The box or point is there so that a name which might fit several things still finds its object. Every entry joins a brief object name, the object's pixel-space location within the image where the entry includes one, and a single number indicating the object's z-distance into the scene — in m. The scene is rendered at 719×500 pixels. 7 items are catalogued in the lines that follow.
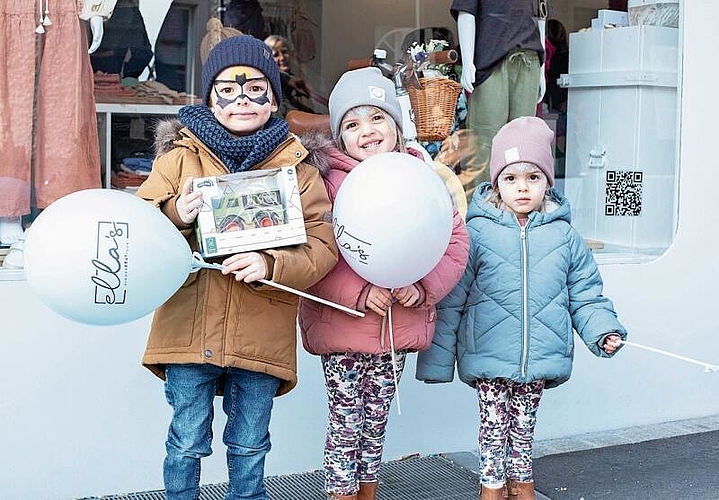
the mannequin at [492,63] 4.96
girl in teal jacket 3.62
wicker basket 4.89
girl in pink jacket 3.45
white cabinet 5.26
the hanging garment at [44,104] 4.02
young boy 3.16
